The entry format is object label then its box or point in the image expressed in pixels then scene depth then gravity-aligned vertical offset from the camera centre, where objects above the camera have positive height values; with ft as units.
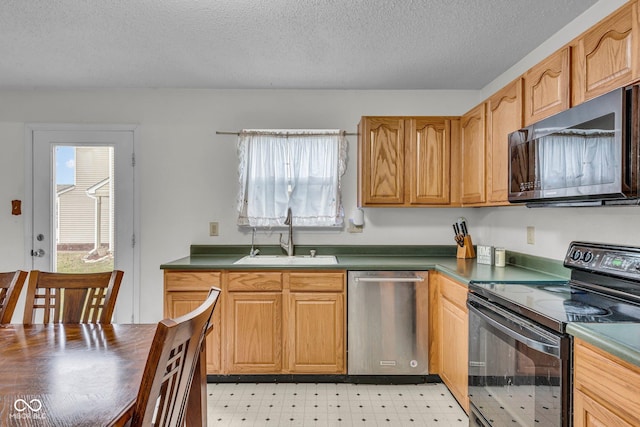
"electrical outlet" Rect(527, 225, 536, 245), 8.33 -0.49
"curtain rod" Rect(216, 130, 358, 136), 10.72 +2.17
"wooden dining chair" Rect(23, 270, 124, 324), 5.89 -1.24
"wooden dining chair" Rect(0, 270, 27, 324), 5.63 -1.17
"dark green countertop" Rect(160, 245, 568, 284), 7.43 -1.19
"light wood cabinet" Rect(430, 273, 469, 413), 7.32 -2.54
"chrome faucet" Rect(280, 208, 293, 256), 10.55 -0.54
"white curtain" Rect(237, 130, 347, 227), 10.74 +0.96
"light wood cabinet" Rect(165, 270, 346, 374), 8.94 -2.40
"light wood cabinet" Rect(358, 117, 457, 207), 9.75 +1.32
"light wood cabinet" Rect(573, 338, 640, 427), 3.42 -1.68
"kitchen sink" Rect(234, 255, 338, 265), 9.31 -1.21
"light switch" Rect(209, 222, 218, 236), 10.86 -0.47
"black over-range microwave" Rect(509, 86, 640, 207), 4.30 +0.74
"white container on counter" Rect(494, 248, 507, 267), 8.71 -1.00
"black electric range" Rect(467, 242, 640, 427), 4.47 -1.52
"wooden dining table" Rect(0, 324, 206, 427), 2.95 -1.53
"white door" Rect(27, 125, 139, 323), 10.82 +0.24
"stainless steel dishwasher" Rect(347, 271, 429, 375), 8.90 -2.49
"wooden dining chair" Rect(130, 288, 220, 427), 2.68 -1.18
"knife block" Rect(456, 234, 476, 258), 10.05 -0.95
